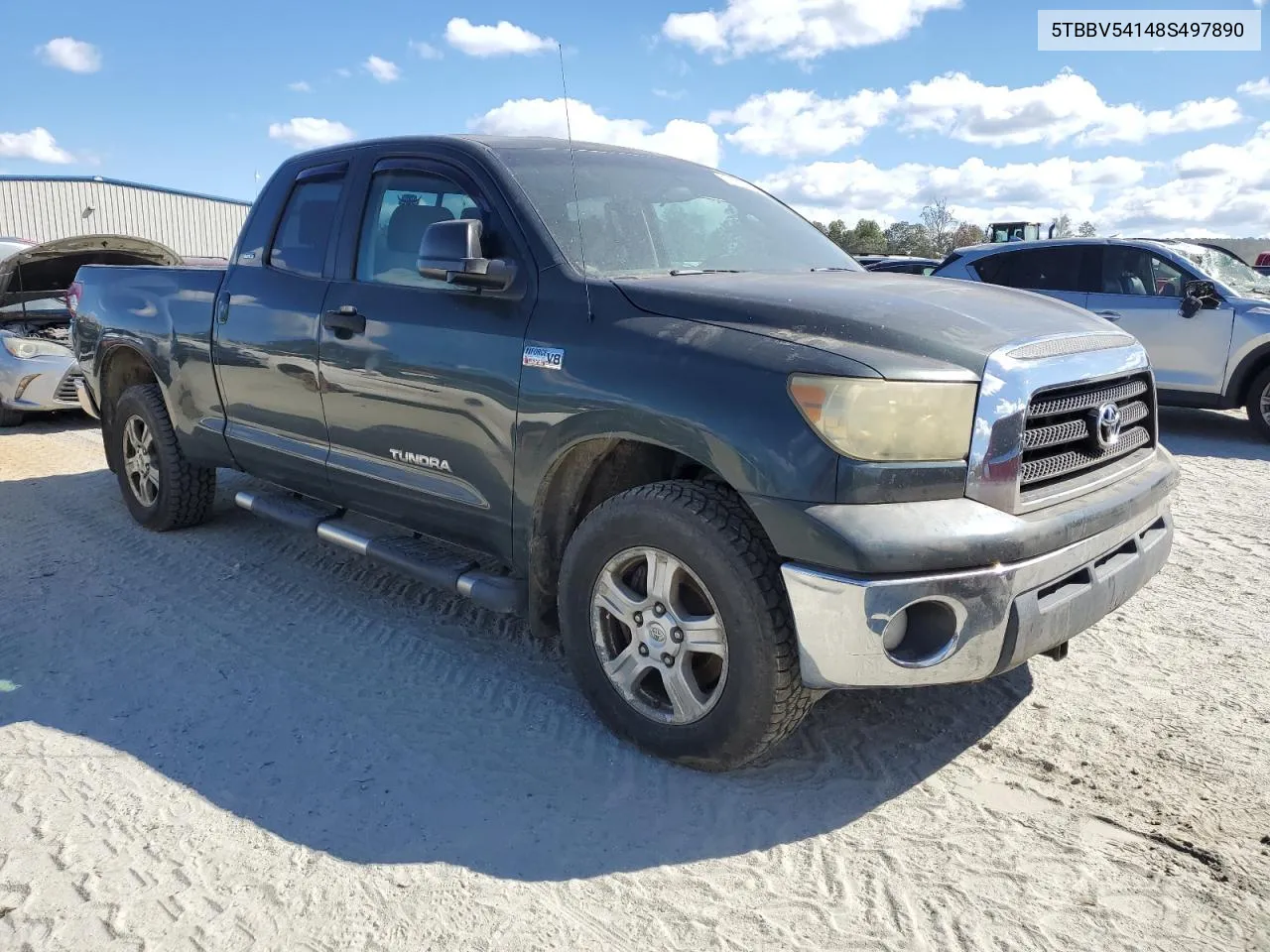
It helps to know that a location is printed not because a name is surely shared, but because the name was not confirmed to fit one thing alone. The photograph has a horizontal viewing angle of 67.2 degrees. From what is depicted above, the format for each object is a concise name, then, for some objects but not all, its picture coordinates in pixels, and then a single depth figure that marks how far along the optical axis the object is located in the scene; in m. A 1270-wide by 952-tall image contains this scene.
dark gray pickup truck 2.58
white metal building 30.97
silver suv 8.33
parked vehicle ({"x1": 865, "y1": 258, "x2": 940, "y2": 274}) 14.76
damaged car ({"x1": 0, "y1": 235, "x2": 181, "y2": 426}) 8.71
